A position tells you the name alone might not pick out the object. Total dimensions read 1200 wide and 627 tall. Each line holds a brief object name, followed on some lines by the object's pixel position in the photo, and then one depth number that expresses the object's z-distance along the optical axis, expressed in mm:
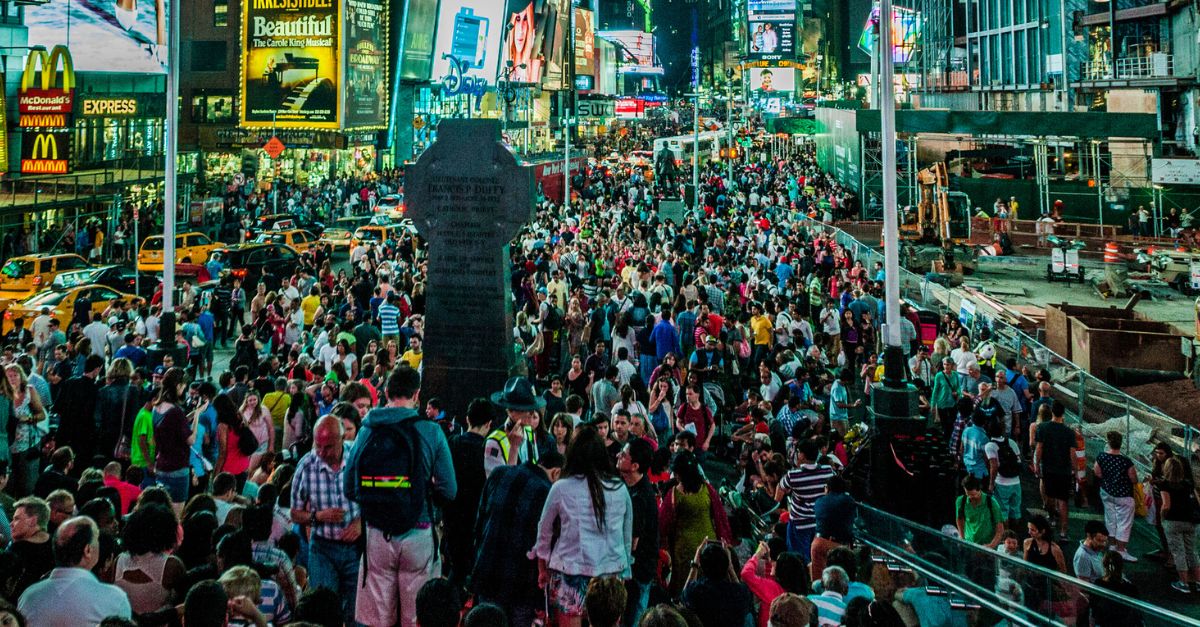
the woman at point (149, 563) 5246
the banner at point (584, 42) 99250
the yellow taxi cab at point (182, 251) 30062
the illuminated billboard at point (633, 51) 134662
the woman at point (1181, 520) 9406
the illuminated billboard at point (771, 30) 102375
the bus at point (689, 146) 59644
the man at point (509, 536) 5695
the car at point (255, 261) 25422
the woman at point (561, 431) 7793
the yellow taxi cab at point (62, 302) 19484
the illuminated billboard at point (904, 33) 76250
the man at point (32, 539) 5492
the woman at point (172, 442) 8867
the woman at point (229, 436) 9133
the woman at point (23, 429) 9703
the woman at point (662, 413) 11445
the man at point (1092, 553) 8141
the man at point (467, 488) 6590
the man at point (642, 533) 6242
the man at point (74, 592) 4672
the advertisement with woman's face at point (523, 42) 69250
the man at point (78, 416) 10297
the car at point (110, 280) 22953
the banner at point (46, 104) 30500
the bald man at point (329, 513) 5883
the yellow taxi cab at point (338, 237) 36538
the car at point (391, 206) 40781
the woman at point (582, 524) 5453
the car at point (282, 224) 39281
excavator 32062
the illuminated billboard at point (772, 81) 98125
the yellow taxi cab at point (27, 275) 23781
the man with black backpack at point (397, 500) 5465
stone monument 11219
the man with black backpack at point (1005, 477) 10234
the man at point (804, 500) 8008
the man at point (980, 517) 8711
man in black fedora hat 6582
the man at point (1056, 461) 10703
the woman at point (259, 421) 9602
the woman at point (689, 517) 6875
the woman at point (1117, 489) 10008
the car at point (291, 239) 33656
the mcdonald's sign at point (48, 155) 30375
